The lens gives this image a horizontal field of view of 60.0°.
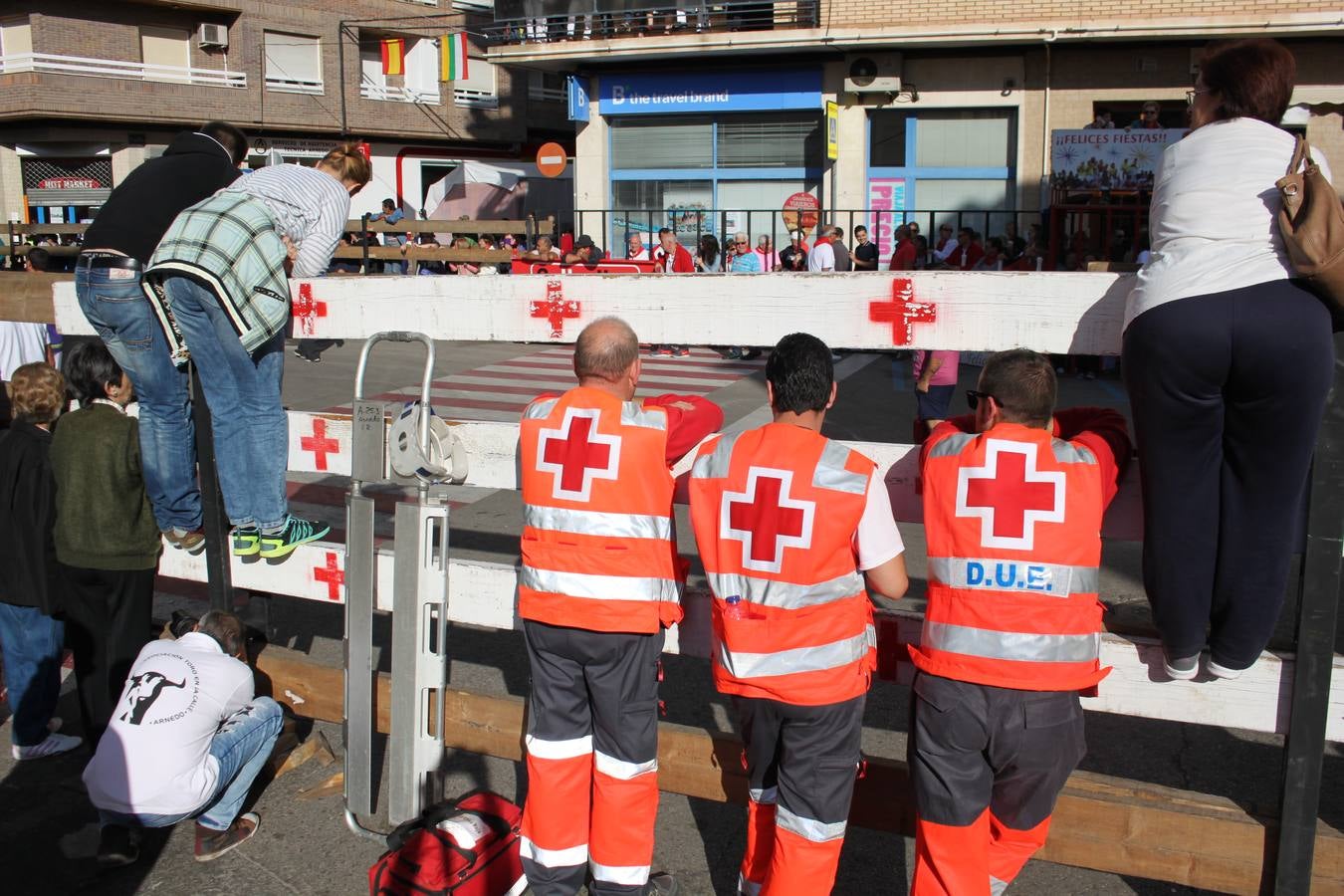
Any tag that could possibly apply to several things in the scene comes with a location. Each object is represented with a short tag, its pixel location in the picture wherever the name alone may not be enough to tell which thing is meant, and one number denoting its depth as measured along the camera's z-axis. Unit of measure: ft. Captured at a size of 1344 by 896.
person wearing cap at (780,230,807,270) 59.31
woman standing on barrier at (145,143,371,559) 12.26
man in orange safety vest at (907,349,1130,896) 9.35
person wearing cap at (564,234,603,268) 59.77
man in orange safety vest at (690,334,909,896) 9.70
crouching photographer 12.50
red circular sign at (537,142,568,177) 79.61
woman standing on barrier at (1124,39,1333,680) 8.52
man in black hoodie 13.01
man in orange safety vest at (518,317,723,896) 10.63
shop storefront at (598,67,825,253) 75.15
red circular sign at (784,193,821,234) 66.39
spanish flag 114.01
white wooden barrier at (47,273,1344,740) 9.90
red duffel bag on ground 11.28
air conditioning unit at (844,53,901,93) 70.85
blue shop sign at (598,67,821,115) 73.72
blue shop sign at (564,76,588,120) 78.74
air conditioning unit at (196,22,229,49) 106.59
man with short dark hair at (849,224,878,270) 58.29
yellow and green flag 107.86
